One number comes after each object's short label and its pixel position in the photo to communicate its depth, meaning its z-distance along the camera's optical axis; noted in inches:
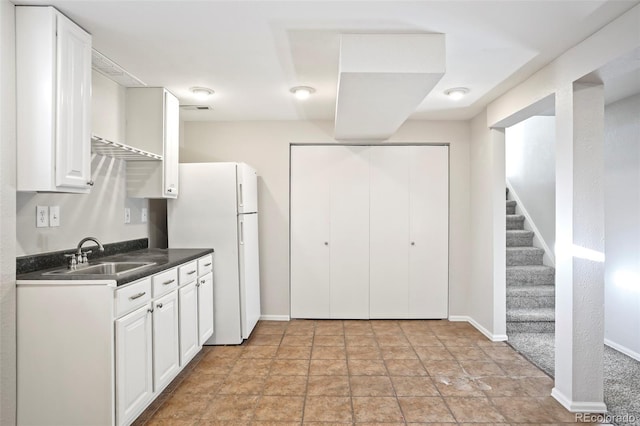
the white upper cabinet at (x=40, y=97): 75.0
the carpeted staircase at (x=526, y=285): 155.0
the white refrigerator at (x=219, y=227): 139.2
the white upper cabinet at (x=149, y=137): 124.1
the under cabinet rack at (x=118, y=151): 94.0
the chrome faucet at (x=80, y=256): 90.9
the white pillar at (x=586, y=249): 94.0
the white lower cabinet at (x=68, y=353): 75.4
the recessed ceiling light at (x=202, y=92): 128.4
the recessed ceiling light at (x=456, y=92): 128.0
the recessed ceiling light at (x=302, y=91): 126.8
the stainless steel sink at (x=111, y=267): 97.6
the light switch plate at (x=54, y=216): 91.0
